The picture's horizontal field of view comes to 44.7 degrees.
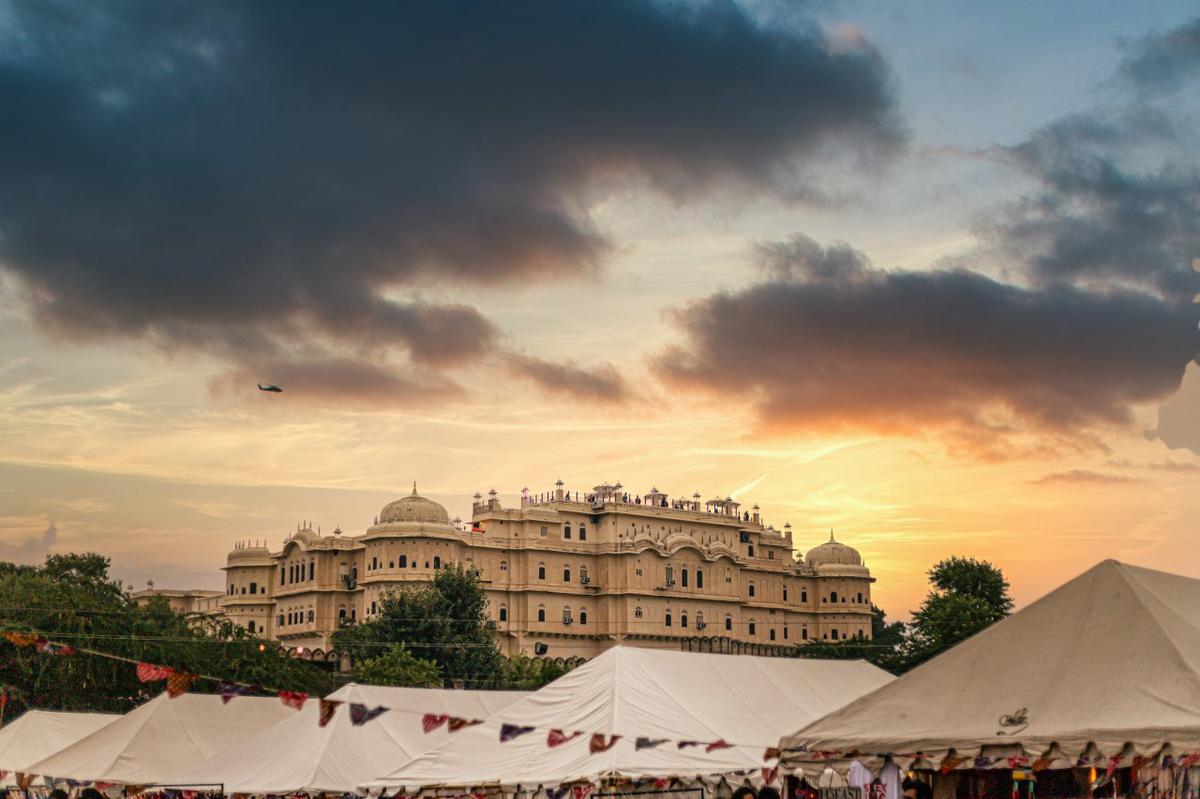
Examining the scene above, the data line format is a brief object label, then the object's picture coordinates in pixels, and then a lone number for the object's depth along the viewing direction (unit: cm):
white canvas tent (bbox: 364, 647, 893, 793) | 2170
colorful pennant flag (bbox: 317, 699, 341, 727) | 2242
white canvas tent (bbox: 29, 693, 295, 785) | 2886
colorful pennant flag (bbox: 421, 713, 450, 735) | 2315
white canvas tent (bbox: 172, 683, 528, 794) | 2569
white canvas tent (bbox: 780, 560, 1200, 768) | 1472
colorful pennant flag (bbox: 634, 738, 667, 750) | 2162
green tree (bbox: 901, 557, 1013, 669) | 6944
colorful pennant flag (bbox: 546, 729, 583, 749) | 2211
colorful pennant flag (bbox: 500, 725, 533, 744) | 2172
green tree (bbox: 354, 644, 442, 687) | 6284
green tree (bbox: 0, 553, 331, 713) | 5081
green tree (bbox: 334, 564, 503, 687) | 7612
